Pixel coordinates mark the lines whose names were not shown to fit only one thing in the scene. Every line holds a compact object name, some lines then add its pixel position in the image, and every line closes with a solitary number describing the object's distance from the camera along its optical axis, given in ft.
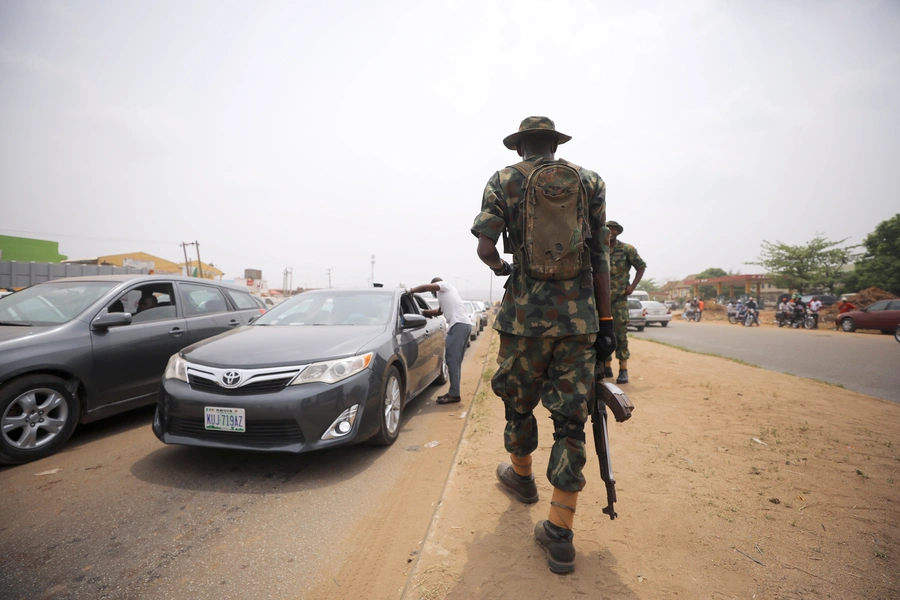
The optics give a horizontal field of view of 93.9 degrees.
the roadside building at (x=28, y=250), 122.62
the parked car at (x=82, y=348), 10.94
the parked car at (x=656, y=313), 65.21
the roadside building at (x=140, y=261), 136.15
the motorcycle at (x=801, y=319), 61.62
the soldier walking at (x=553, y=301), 6.63
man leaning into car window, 17.51
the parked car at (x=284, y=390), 9.77
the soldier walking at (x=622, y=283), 17.19
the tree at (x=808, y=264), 107.86
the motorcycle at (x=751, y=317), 69.26
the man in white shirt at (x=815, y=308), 60.44
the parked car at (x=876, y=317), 47.01
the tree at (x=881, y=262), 98.78
